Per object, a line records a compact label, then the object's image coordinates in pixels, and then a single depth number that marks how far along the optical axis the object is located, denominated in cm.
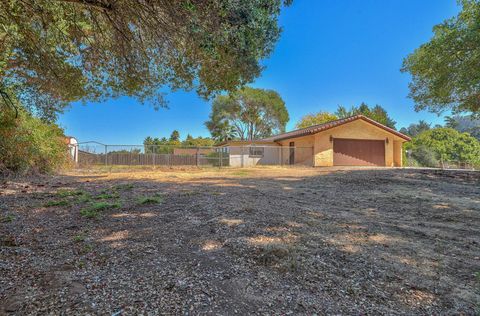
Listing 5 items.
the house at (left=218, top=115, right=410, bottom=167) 2108
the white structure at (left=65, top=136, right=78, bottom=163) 1548
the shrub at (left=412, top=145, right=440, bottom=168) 2967
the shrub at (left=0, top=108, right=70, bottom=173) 937
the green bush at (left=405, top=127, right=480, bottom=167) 3841
